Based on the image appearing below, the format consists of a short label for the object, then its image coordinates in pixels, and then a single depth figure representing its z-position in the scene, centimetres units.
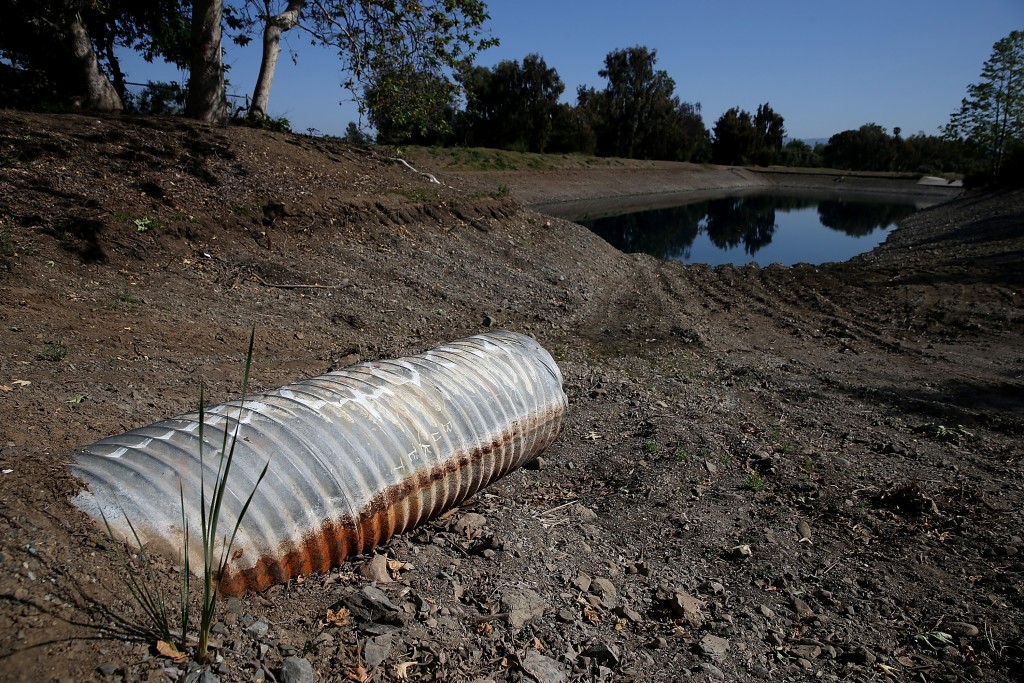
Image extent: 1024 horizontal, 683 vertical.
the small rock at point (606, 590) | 392
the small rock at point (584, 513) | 490
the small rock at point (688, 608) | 382
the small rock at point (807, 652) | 356
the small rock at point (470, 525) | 426
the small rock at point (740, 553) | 451
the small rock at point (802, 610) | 396
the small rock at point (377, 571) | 353
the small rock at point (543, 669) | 310
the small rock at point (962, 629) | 383
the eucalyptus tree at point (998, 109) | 3966
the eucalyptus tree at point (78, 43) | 1098
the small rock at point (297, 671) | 265
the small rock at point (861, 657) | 355
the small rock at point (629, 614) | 379
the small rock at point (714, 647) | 348
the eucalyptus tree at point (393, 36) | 1253
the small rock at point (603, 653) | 328
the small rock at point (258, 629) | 285
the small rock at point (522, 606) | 350
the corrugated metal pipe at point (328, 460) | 304
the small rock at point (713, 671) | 331
